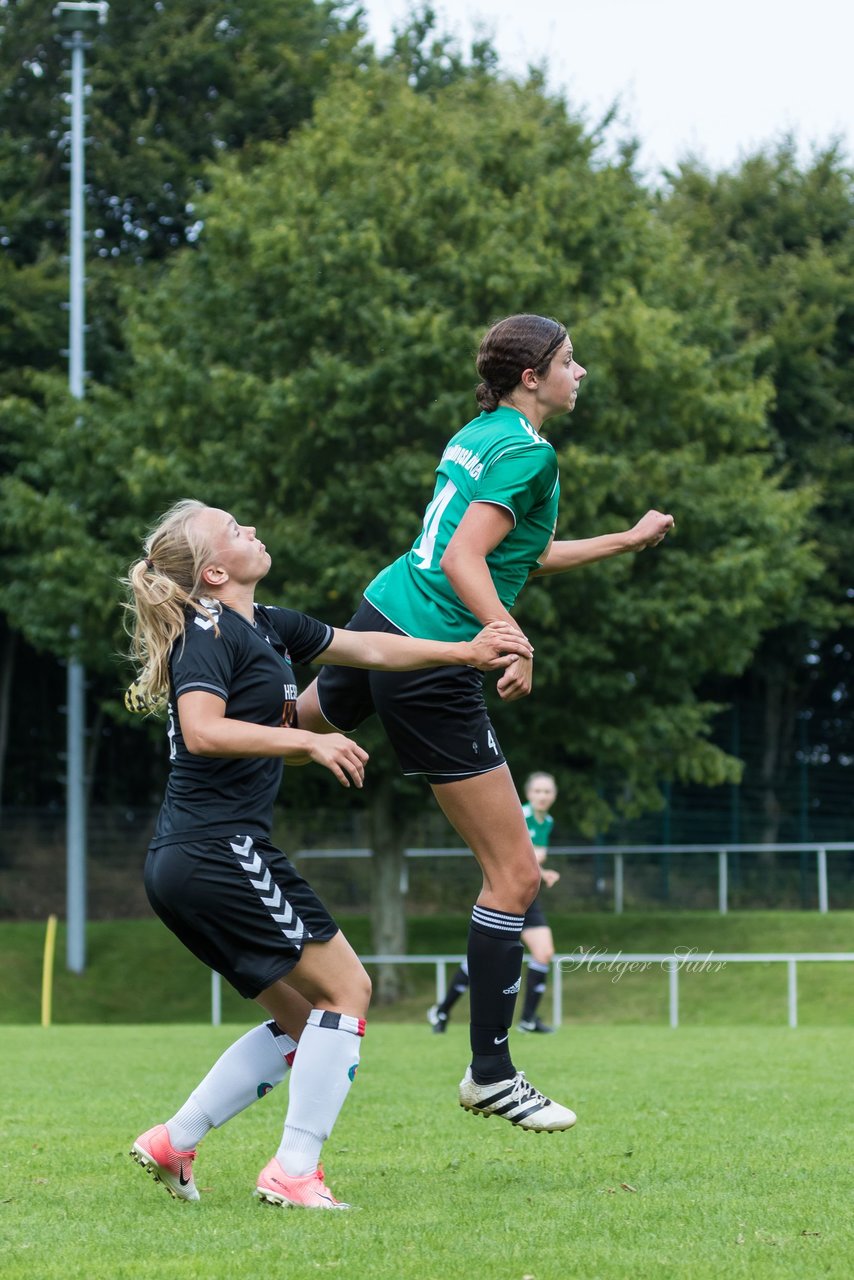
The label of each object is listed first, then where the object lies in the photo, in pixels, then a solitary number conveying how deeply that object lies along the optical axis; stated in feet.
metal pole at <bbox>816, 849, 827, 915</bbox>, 95.20
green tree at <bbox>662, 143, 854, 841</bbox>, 106.22
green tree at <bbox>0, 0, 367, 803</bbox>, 97.09
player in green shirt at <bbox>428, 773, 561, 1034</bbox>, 51.55
